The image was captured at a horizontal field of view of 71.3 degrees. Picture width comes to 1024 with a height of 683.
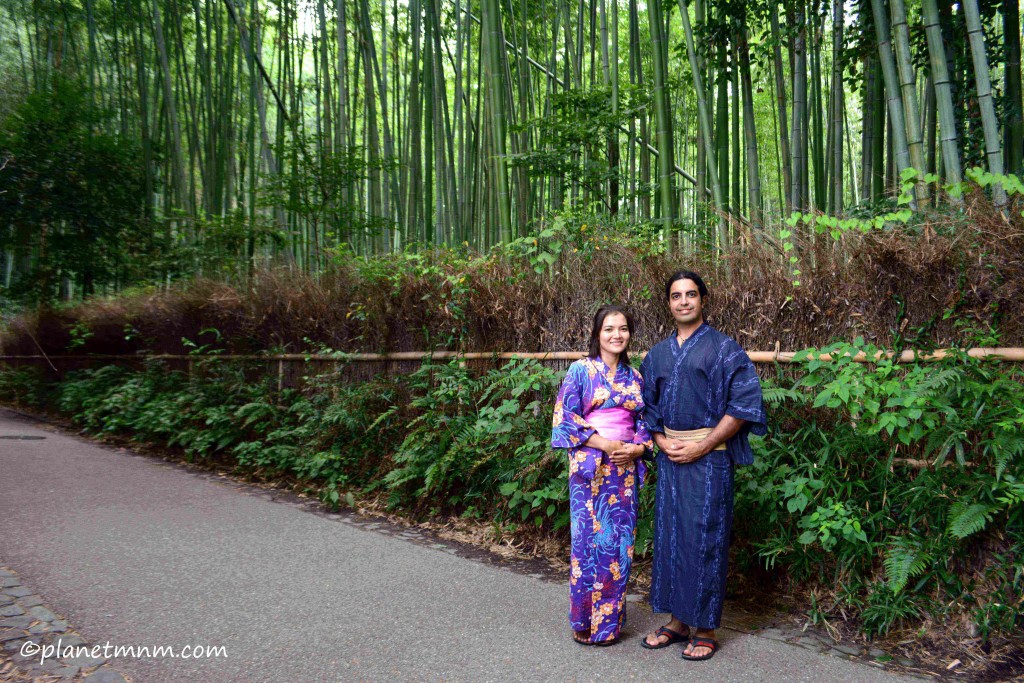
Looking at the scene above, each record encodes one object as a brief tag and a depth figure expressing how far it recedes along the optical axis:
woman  2.88
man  2.73
